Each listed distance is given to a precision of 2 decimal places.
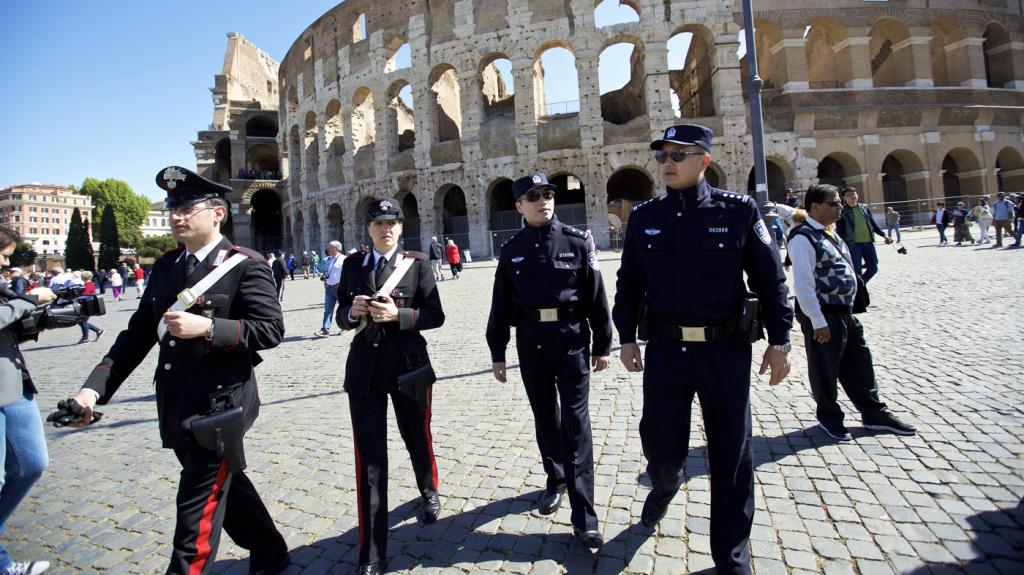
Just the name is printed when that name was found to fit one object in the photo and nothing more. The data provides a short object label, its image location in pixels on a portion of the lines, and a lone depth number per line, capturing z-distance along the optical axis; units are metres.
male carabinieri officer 2.14
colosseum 21.70
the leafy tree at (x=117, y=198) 62.50
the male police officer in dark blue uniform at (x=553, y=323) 2.82
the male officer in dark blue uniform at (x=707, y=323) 2.29
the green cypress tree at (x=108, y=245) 43.31
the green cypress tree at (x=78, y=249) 43.59
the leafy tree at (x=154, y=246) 59.31
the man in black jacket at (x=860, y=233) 7.37
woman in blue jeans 2.51
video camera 2.60
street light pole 8.09
